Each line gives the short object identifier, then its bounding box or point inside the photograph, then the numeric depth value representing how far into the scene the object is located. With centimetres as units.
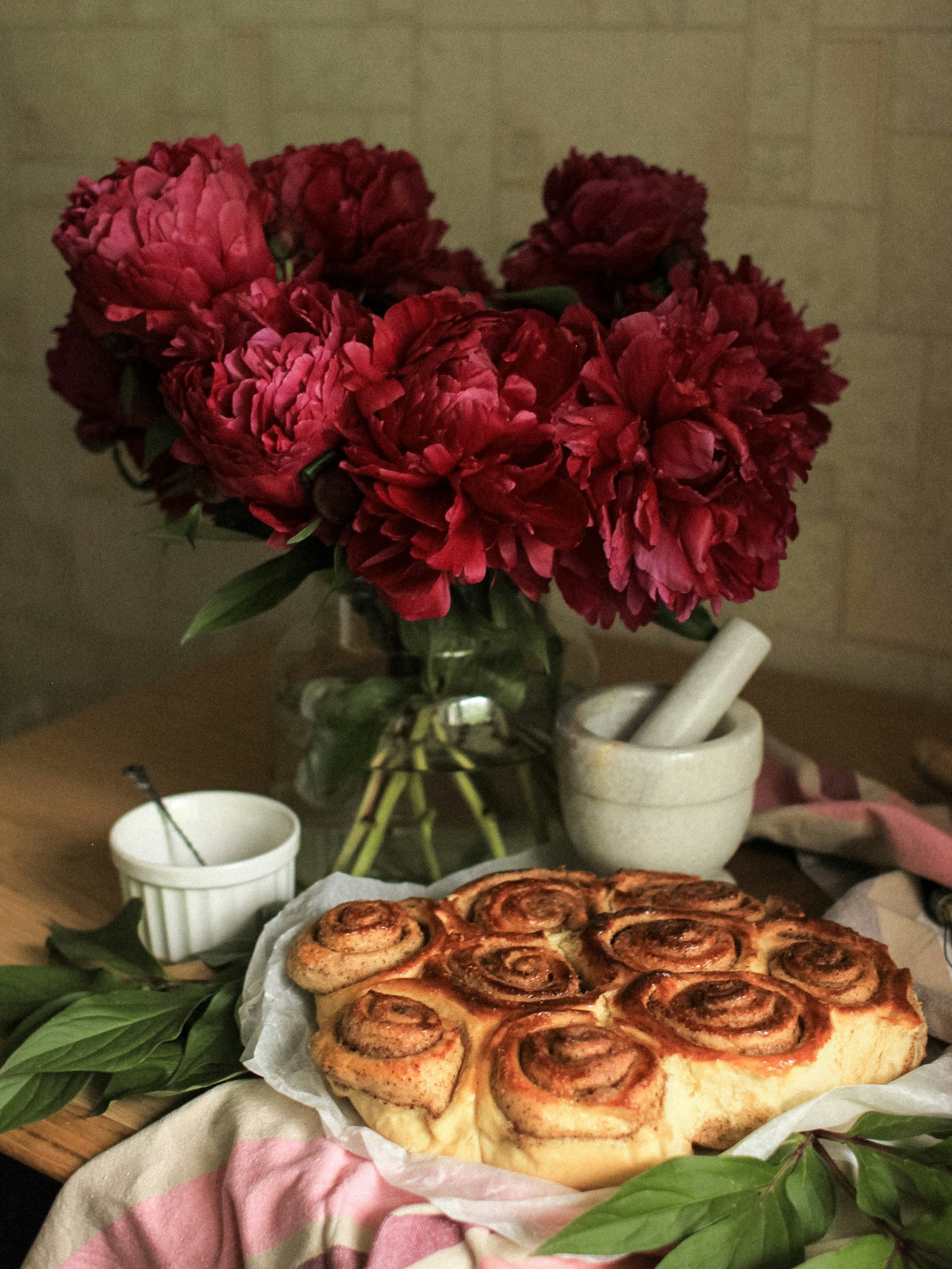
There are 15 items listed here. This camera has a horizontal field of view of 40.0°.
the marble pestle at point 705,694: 68
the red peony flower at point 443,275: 69
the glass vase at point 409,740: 72
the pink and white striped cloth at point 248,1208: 45
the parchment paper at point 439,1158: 46
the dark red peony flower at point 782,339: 61
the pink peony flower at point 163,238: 58
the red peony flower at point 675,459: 56
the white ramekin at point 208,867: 65
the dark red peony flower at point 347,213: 66
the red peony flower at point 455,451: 54
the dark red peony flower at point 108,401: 68
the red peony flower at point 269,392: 56
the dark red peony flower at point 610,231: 70
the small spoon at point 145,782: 71
